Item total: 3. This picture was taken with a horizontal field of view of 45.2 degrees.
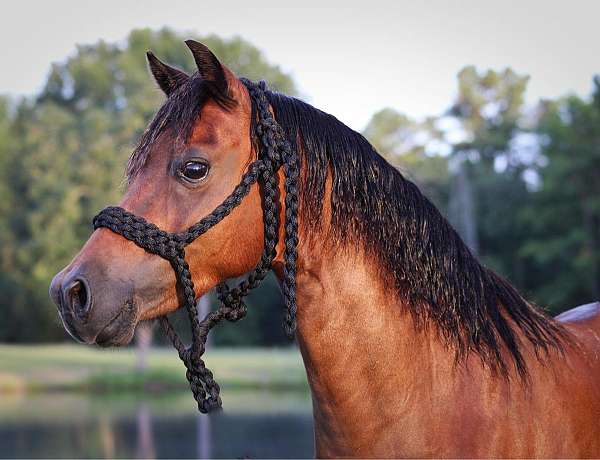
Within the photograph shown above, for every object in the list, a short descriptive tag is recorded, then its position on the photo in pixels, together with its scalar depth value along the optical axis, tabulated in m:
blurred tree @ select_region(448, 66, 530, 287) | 34.06
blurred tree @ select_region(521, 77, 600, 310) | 29.17
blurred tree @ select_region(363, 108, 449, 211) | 25.62
